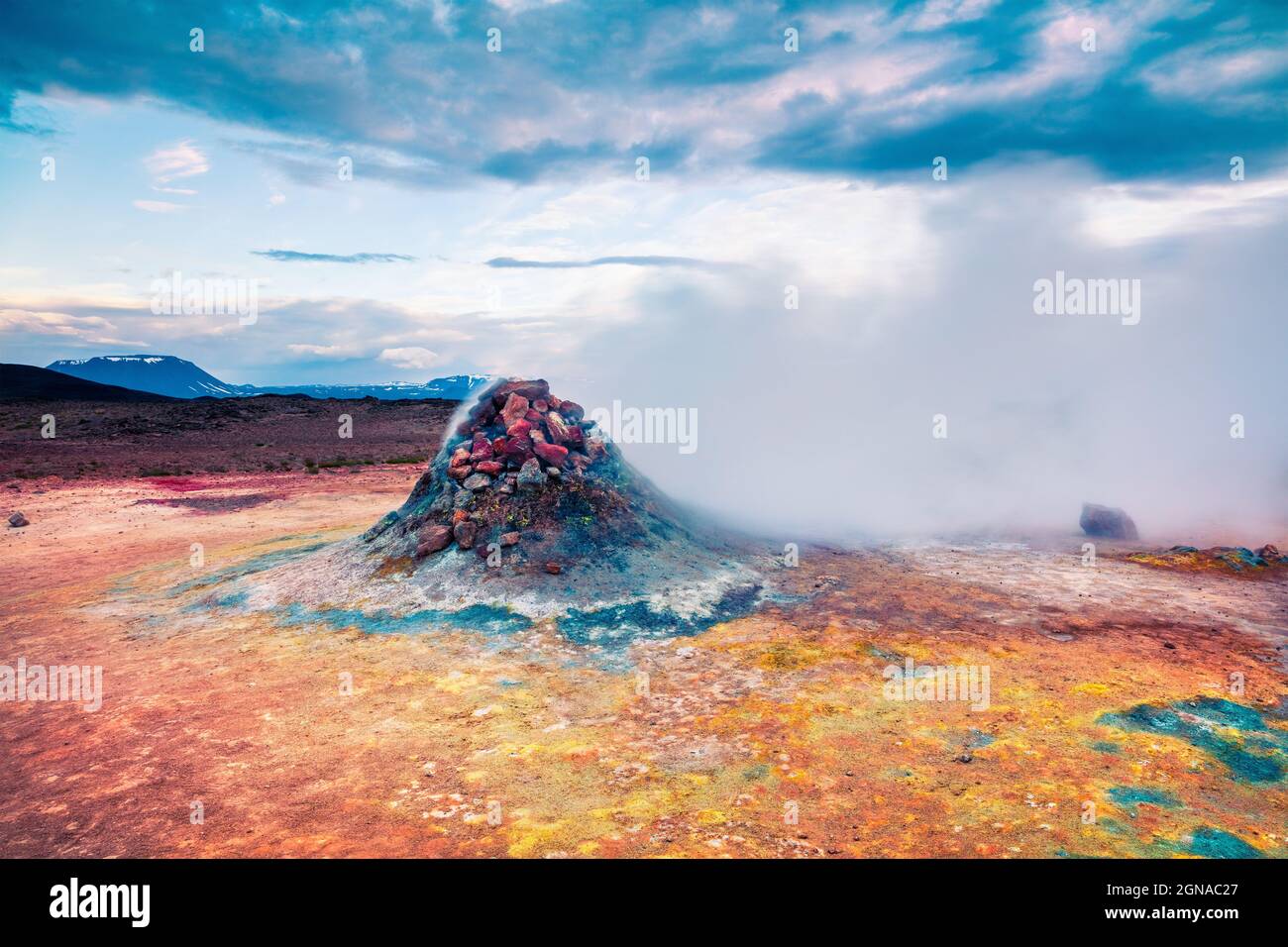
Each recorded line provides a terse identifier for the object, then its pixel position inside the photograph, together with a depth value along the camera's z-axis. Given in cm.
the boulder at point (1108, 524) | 1609
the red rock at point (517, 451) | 1241
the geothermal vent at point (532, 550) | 1022
